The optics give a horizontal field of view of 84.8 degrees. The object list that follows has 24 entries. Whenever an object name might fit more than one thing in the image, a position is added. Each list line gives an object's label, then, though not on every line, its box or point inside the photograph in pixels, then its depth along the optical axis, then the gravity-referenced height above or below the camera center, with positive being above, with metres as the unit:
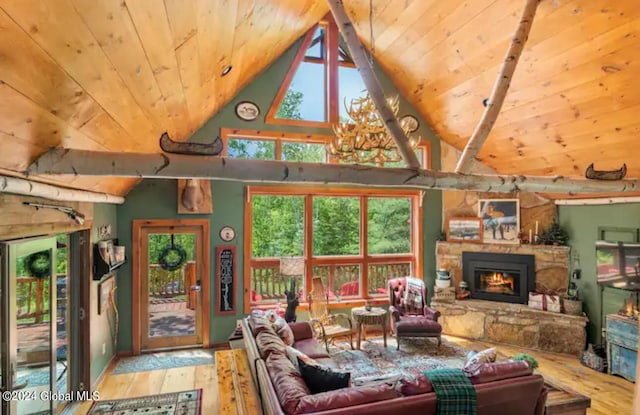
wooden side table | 5.54 -1.65
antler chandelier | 3.50 +0.80
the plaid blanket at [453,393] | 2.54 -1.33
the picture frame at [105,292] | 4.45 -0.99
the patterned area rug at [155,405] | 3.79 -2.10
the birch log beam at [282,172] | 2.30 +0.35
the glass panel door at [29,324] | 2.50 -0.86
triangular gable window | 6.22 +2.44
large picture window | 6.09 -0.43
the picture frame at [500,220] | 6.30 -0.12
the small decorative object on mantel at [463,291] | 6.42 -1.43
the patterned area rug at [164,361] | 4.97 -2.13
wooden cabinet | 4.57 -1.79
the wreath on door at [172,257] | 5.61 -0.65
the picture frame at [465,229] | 6.55 -0.29
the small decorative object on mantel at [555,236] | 5.91 -0.39
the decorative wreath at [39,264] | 2.90 -0.39
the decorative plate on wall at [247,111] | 5.92 +1.80
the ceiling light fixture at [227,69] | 4.21 +1.80
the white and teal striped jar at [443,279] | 6.45 -1.20
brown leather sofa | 2.35 -1.29
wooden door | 5.56 -1.08
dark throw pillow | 2.72 -1.28
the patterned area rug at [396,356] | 4.89 -2.14
